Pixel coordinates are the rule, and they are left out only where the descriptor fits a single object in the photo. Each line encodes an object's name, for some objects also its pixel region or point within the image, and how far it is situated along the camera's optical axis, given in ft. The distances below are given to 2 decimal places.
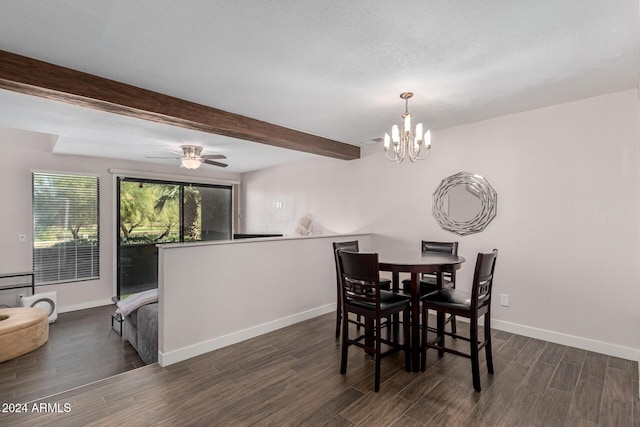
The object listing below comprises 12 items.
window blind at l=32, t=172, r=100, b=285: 15.48
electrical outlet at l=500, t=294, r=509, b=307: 11.17
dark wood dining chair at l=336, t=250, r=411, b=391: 7.52
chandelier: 8.52
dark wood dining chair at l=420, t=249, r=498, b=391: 7.29
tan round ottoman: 9.91
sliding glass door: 18.30
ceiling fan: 13.91
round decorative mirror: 11.57
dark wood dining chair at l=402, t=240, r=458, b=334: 10.03
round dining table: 7.93
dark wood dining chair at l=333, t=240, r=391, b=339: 9.15
